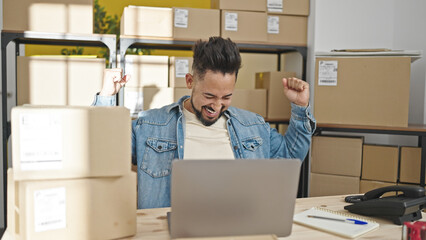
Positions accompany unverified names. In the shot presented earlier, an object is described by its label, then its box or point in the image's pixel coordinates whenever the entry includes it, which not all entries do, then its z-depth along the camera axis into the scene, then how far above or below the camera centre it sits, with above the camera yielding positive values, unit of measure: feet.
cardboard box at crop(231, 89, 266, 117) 9.09 -0.31
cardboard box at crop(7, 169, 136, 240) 2.97 -0.96
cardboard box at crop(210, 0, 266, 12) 8.95 +1.78
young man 5.33 -0.59
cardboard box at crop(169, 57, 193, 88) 8.72 +0.33
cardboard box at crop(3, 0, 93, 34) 7.99 +1.32
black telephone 3.86 -1.12
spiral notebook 3.57 -1.25
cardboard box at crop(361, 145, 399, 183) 8.15 -1.49
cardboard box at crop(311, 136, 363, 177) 8.41 -1.40
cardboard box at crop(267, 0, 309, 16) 9.19 +1.81
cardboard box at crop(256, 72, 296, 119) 9.30 -0.26
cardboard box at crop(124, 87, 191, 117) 8.57 -0.27
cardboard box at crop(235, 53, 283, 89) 12.34 +0.61
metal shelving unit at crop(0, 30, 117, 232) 8.01 +0.87
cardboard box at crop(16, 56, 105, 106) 7.95 +0.06
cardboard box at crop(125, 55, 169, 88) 8.54 +0.30
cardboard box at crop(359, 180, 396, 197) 8.27 -1.95
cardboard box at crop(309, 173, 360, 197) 8.41 -2.02
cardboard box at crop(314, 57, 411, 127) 8.20 -0.04
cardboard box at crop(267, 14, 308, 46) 9.27 +1.30
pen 3.83 -1.25
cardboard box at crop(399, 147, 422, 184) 8.05 -1.48
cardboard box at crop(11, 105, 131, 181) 2.94 -0.44
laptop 2.92 -0.80
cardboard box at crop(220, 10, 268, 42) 8.97 +1.33
